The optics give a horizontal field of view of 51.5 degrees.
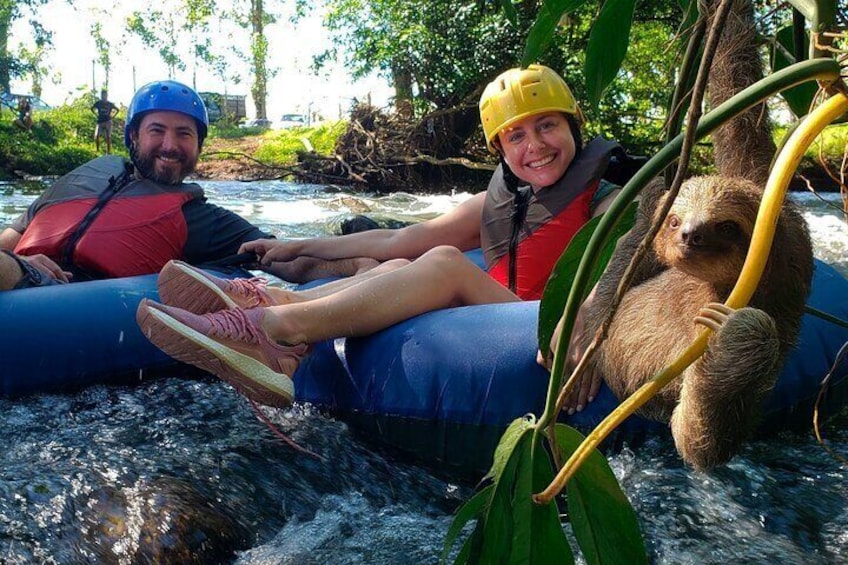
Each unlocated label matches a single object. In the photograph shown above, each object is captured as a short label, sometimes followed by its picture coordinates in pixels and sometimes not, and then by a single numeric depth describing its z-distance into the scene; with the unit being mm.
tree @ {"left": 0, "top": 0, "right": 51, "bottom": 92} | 24578
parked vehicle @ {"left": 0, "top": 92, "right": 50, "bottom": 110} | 27119
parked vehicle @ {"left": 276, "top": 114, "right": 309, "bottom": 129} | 47869
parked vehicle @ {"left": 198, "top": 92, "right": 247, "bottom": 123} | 33266
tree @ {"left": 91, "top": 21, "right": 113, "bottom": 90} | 37062
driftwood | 16125
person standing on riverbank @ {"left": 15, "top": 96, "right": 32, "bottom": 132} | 22662
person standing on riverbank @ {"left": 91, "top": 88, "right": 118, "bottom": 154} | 22516
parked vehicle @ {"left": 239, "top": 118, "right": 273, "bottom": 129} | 37094
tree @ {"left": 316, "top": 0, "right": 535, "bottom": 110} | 14852
